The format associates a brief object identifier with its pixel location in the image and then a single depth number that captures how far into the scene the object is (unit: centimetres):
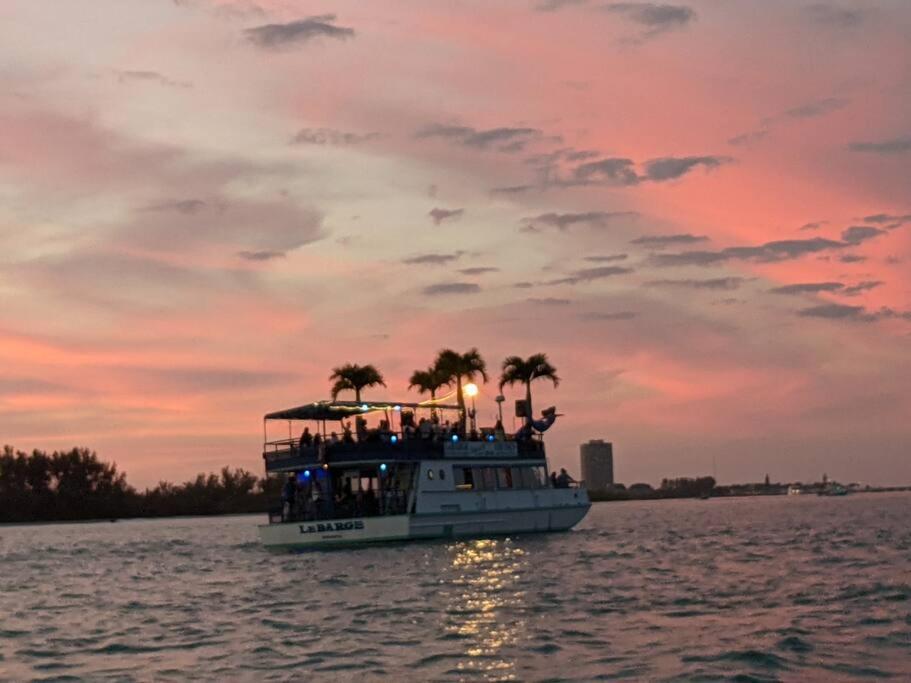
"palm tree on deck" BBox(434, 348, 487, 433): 8925
